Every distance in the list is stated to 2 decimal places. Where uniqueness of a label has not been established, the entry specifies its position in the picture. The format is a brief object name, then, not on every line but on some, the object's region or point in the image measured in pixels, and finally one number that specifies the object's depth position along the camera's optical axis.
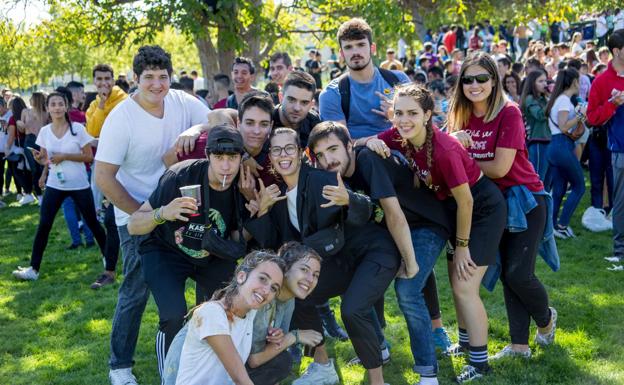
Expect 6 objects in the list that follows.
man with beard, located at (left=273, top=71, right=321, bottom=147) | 5.11
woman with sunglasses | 4.66
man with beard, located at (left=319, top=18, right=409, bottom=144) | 5.40
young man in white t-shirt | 4.65
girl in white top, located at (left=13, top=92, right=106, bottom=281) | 8.13
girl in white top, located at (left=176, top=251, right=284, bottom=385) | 3.82
